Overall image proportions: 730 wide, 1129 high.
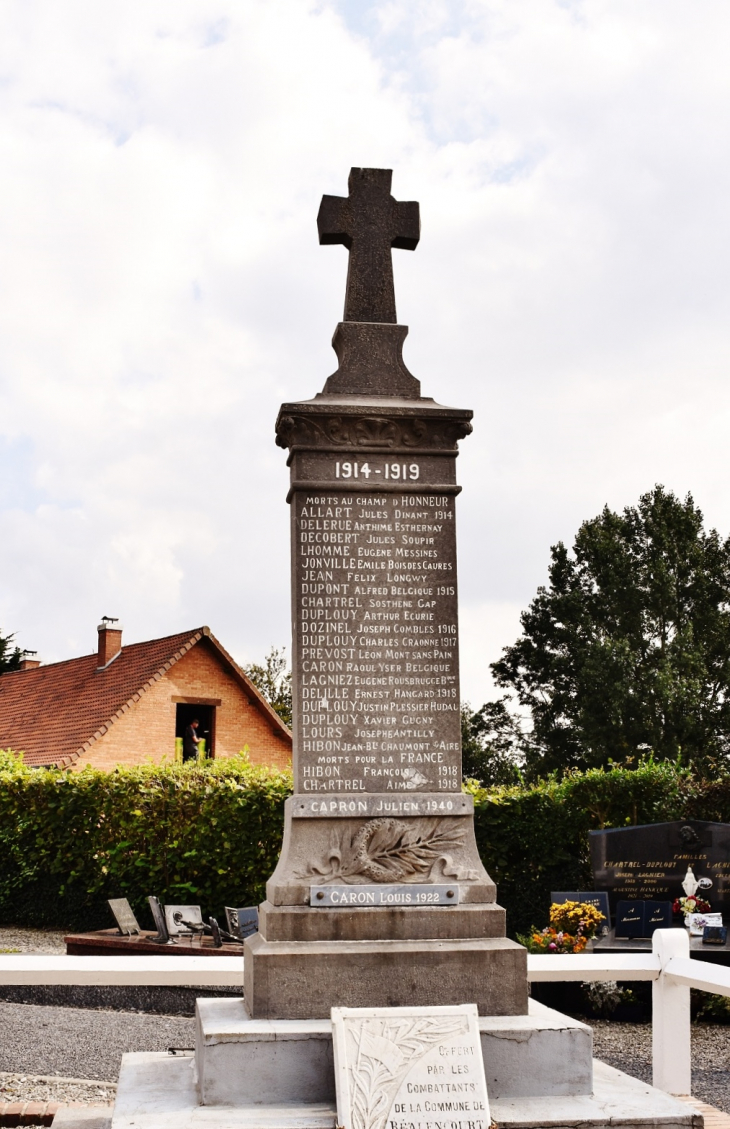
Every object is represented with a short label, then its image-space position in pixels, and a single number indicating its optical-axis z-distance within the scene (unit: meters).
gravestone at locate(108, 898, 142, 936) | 13.71
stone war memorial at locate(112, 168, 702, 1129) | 4.67
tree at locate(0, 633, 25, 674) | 39.88
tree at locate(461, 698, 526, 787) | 39.53
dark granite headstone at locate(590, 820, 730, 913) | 12.49
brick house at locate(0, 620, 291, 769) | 24.77
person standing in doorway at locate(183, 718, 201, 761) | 24.84
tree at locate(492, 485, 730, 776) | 33.59
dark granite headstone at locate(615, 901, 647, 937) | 11.93
